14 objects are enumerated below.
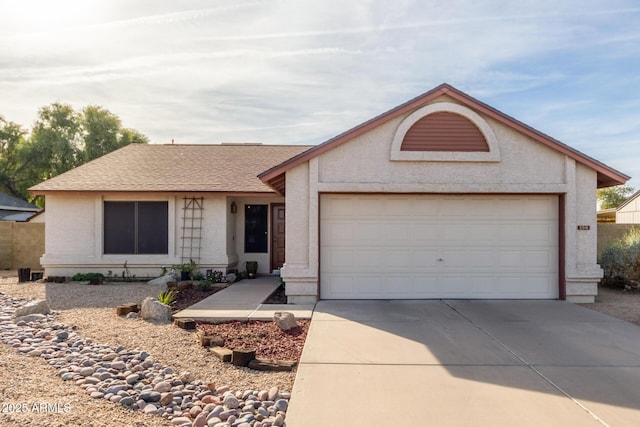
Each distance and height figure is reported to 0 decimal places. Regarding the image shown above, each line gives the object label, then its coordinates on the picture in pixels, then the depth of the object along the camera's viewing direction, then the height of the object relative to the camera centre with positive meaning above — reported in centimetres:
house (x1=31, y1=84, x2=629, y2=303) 1005 +44
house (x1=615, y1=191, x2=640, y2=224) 2703 +107
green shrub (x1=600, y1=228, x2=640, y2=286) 1182 -96
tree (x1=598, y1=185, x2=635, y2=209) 5476 +386
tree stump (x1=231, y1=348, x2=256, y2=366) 571 -170
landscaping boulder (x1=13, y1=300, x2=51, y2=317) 784 -149
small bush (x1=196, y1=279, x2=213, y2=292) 1185 -158
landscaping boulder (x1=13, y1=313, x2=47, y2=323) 760 -159
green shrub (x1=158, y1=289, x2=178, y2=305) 896 -153
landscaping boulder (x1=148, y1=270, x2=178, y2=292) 1240 -154
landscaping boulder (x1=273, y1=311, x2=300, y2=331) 754 -161
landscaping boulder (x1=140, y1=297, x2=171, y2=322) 805 -154
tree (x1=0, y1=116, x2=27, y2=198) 3725 +626
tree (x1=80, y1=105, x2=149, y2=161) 3809 +853
